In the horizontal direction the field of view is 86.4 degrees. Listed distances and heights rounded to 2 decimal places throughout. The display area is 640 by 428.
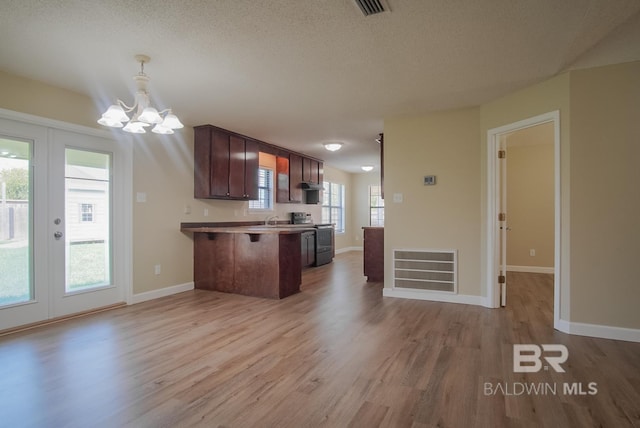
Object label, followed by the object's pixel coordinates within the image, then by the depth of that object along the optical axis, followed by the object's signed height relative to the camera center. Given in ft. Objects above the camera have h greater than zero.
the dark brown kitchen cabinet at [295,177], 23.20 +2.46
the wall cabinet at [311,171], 24.61 +3.16
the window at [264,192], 21.30 +1.36
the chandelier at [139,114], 8.98 +2.63
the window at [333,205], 30.78 +0.79
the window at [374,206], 35.09 +0.73
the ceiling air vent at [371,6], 6.83 +4.24
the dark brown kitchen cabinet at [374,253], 17.97 -2.15
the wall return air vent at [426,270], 13.93 -2.38
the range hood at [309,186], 24.44 +1.98
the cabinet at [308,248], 21.97 -2.31
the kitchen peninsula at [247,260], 14.47 -2.13
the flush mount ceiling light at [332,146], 19.31 +3.81
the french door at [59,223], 10.57 -0.36
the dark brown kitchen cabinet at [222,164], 16.52 +2.48
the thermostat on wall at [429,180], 14.19 +1.39
